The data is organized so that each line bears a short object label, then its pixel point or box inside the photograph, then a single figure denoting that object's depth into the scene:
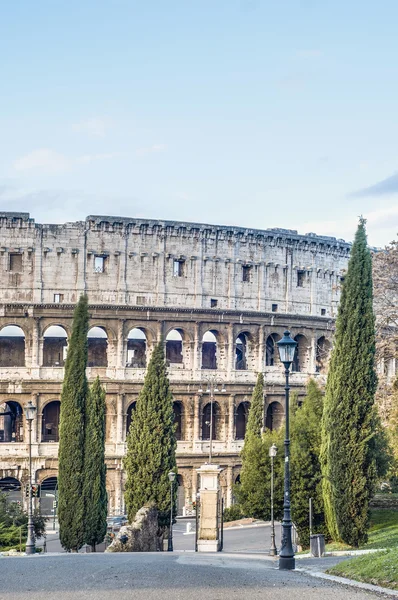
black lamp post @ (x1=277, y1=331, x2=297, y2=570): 20.80
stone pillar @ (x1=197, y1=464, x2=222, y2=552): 36.97
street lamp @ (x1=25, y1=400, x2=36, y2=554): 32.09
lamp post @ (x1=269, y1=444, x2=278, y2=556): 40.22
